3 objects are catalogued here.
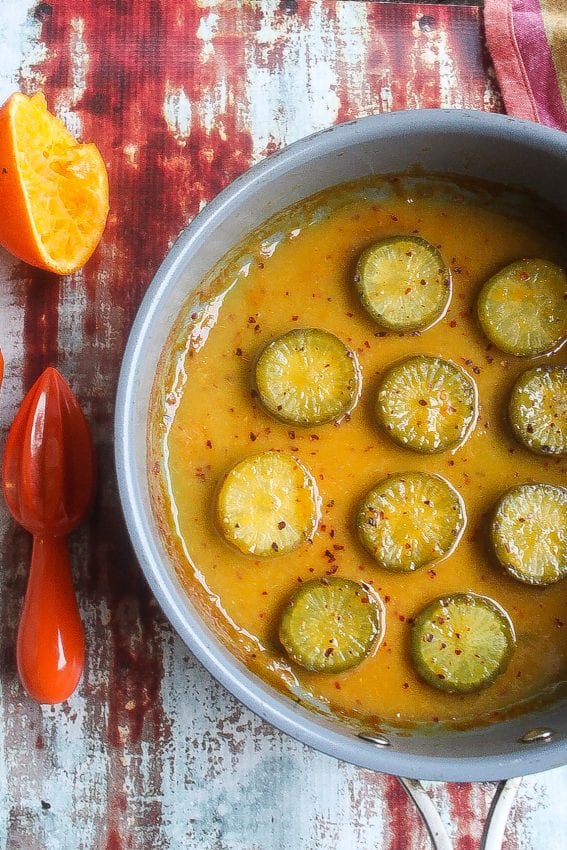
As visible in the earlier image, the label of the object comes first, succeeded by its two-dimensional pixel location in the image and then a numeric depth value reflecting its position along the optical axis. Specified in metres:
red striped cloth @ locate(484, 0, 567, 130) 0.86
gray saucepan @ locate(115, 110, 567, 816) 0.75
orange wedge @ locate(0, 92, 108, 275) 0.81
